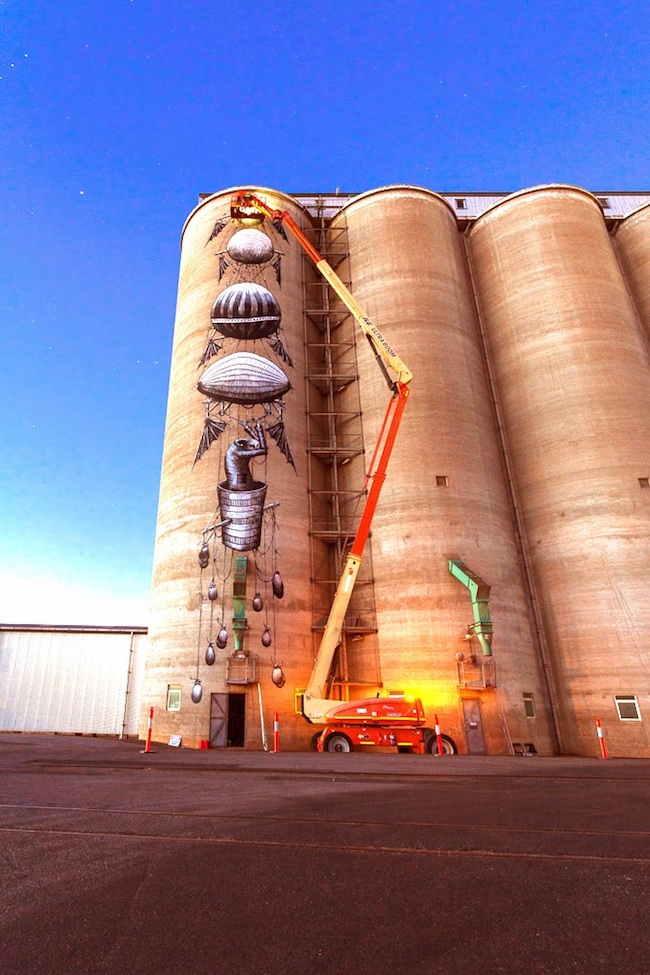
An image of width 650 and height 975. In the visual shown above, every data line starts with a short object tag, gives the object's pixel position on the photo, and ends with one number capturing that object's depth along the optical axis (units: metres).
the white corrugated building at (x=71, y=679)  28.14
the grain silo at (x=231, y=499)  21.92
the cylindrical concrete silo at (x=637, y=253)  34.53
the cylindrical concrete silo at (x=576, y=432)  23.27
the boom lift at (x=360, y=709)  19.27
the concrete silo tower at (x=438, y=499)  22.17
